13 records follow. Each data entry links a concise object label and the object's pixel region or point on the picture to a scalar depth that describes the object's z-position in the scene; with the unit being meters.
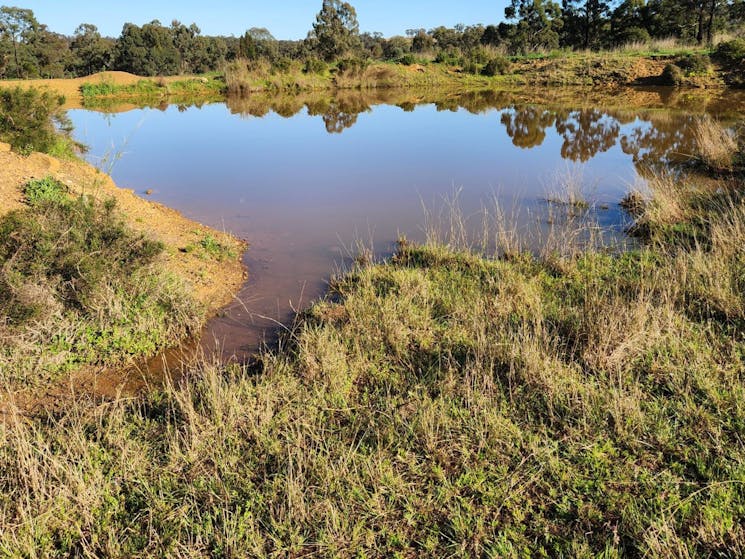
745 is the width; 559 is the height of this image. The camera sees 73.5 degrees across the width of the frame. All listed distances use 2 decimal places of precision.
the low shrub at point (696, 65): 26.97
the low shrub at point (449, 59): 36.22
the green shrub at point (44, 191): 6.68
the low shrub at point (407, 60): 35.22
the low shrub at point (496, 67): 33.38
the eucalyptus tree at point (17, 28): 38.42
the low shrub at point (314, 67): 31.62
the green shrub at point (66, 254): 4.71
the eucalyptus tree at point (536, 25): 41.28
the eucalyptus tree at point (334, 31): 41.19
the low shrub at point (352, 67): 31.72
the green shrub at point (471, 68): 34.41
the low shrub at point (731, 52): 26.31
